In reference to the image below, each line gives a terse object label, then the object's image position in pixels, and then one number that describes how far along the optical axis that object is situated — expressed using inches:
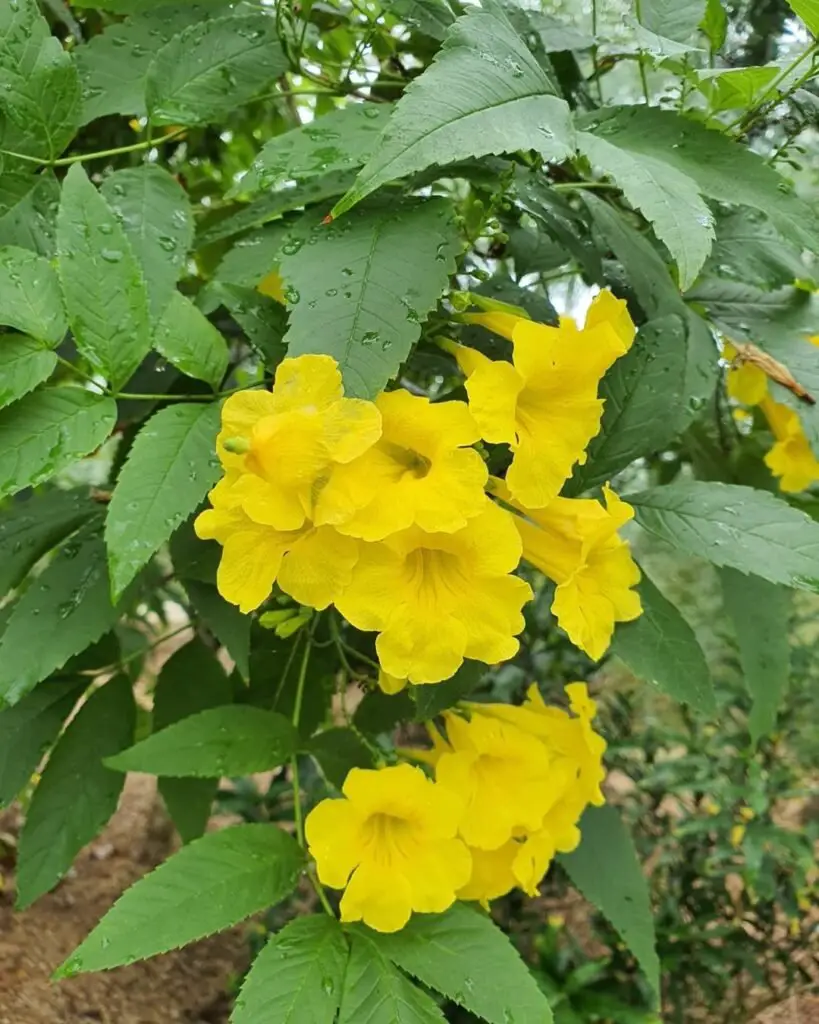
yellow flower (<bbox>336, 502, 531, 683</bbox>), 7.5
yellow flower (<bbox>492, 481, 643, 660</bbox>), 8.4
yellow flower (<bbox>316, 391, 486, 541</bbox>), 7.1
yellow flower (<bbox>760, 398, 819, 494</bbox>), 11.8
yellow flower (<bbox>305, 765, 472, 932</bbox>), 9.0
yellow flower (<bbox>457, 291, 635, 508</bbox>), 7.6
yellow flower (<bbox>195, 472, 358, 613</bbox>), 7.3
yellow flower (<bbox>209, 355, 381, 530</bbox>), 7.0
